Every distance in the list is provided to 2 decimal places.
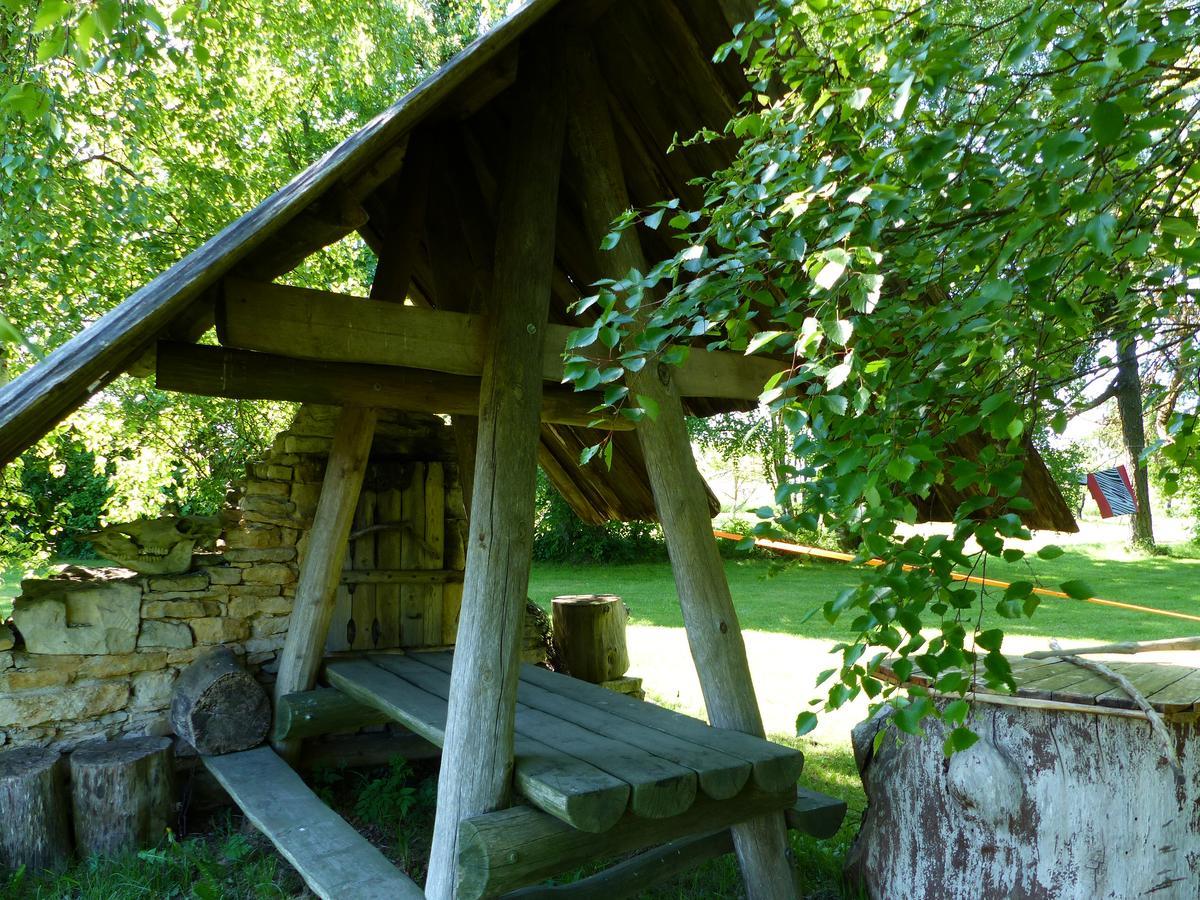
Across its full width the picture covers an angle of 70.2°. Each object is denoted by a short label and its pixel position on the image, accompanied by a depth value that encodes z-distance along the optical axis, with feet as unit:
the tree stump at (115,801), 13.57
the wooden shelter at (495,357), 9.39
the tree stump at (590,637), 19.76
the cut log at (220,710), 14.38
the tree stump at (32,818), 12.97
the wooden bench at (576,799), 8.98
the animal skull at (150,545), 14.98
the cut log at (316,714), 14.49
